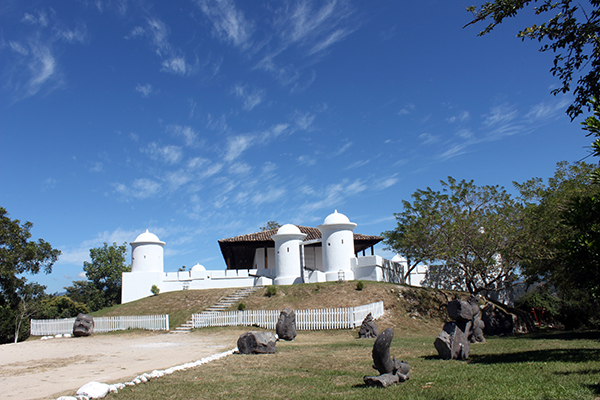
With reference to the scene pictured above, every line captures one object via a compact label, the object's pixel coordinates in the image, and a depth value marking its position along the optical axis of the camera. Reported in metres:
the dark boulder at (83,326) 20.77
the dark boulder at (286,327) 15.69
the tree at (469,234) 21.80
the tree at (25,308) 21.89
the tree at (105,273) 49.28
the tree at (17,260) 23.58
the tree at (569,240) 7.73
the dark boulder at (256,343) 11.60
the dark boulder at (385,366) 6.99
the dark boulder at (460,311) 10.23
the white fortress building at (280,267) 27.83
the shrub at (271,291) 24.08
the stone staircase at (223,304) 20.60
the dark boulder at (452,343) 9.48
